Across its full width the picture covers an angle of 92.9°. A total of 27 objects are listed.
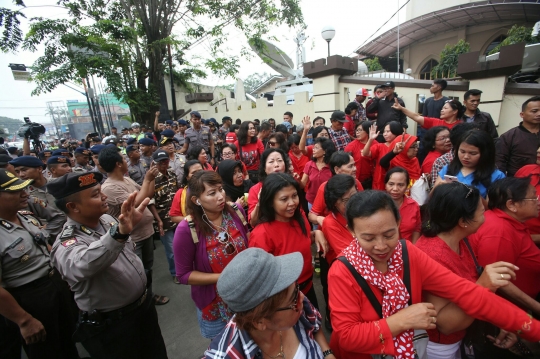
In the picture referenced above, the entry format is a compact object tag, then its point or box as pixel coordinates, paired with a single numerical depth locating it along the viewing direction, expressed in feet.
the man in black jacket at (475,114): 13.46
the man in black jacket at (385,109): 16.83
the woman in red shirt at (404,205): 8.17
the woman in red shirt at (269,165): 9.37
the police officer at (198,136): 20.89
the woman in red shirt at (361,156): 13.96
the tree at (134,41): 39.11
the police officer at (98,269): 5.39
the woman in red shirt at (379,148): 12.51
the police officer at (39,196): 10.13
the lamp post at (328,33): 23.67
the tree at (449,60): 47.79
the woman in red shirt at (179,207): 10.09
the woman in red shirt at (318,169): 12.18
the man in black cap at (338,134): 16.60
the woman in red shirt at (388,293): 4.18
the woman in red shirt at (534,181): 7.48
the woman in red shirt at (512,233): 6.00
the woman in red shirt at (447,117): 13.08
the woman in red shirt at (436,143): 11.02
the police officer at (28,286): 6.65
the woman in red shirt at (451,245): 5.02
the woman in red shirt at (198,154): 14.12
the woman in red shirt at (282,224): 6.95
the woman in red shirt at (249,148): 16.24
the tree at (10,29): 37.47
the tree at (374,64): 71.78
